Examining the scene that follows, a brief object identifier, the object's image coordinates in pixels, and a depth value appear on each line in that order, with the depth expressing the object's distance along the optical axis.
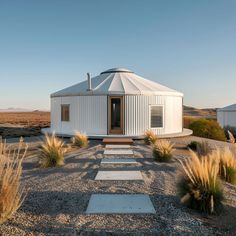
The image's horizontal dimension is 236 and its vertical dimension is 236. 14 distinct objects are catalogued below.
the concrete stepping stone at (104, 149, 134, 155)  8.43
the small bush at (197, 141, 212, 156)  7.32
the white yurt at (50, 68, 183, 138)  12.28
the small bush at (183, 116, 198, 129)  22.17
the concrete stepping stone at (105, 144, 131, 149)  9.73
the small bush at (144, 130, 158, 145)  10.43
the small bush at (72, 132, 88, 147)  9.94
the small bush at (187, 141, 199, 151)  9.64
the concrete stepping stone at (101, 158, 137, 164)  7.04
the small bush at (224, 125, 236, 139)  20.78
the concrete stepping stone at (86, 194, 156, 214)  3.63
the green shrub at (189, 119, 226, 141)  15.20
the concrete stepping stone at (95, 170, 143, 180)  5.43
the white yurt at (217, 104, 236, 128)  23.00
